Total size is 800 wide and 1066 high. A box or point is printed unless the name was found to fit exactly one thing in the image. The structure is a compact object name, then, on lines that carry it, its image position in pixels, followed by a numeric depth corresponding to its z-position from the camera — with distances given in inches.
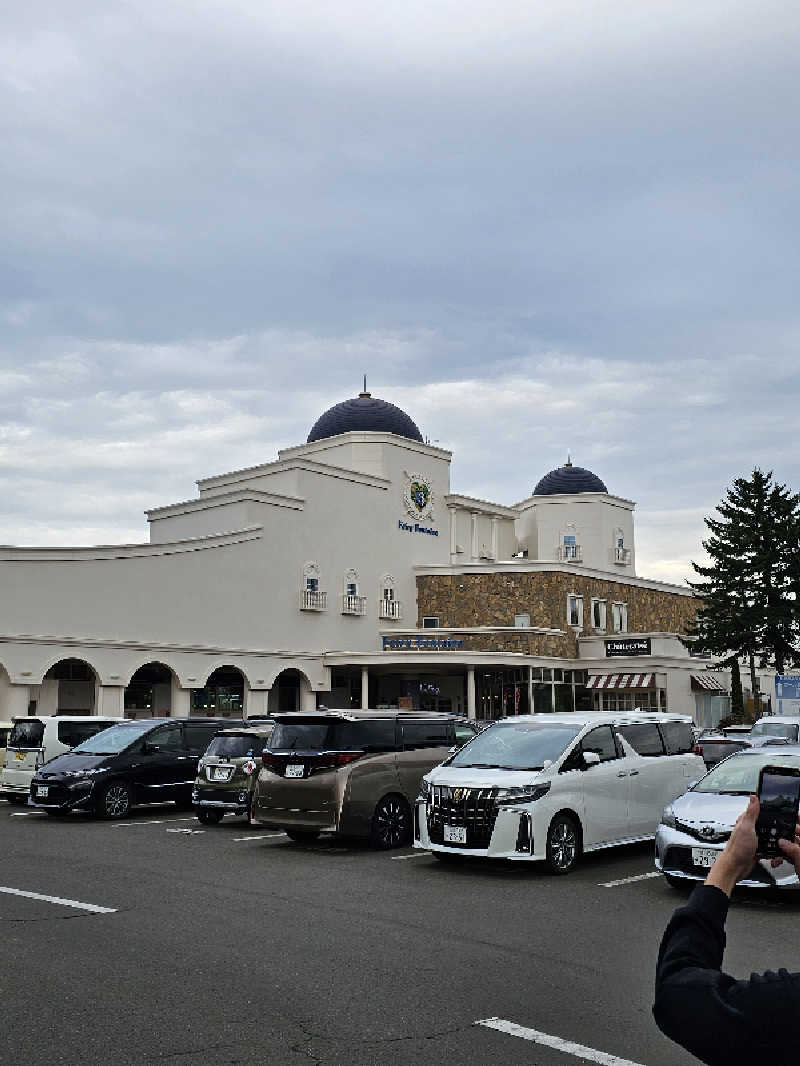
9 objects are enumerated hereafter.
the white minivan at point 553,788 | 484.1
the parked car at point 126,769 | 725.3
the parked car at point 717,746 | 824.9
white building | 1437.0
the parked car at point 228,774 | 686.5
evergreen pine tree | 1971.0
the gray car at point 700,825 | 428.5
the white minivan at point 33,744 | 813.9
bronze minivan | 570.9
